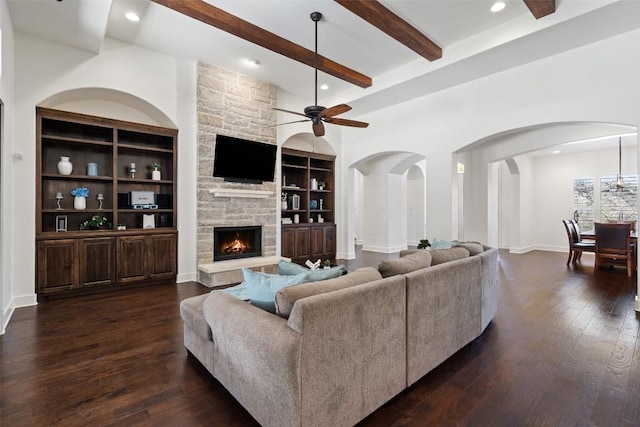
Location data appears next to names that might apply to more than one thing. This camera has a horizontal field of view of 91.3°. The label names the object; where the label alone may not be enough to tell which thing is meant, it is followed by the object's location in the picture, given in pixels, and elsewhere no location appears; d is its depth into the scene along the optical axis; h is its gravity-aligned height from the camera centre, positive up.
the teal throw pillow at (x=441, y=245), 3.99 -0.44
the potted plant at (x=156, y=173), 5.30 +0.63
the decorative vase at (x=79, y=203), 4.65 +0.10
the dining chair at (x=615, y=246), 5.80 -0.66
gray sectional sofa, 1.54 -0.77
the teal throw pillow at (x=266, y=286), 1.98 -0.49
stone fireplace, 5.38 +0.49
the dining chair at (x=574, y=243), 6.71 -0.69
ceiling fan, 3.90 +1.26
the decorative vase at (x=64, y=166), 4.52 +0.63
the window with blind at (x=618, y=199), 8.01 +0.33
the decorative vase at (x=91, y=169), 4.76 +0.62
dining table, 6.23 -0.51
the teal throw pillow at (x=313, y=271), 2.11 -0.44
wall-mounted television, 5.52 +0.93
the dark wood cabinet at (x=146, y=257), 4.80 -0.76
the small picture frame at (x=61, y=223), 4.58 -0.20
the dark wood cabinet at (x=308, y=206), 7.05 +0.11
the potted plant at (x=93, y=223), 4.70 -0.20
